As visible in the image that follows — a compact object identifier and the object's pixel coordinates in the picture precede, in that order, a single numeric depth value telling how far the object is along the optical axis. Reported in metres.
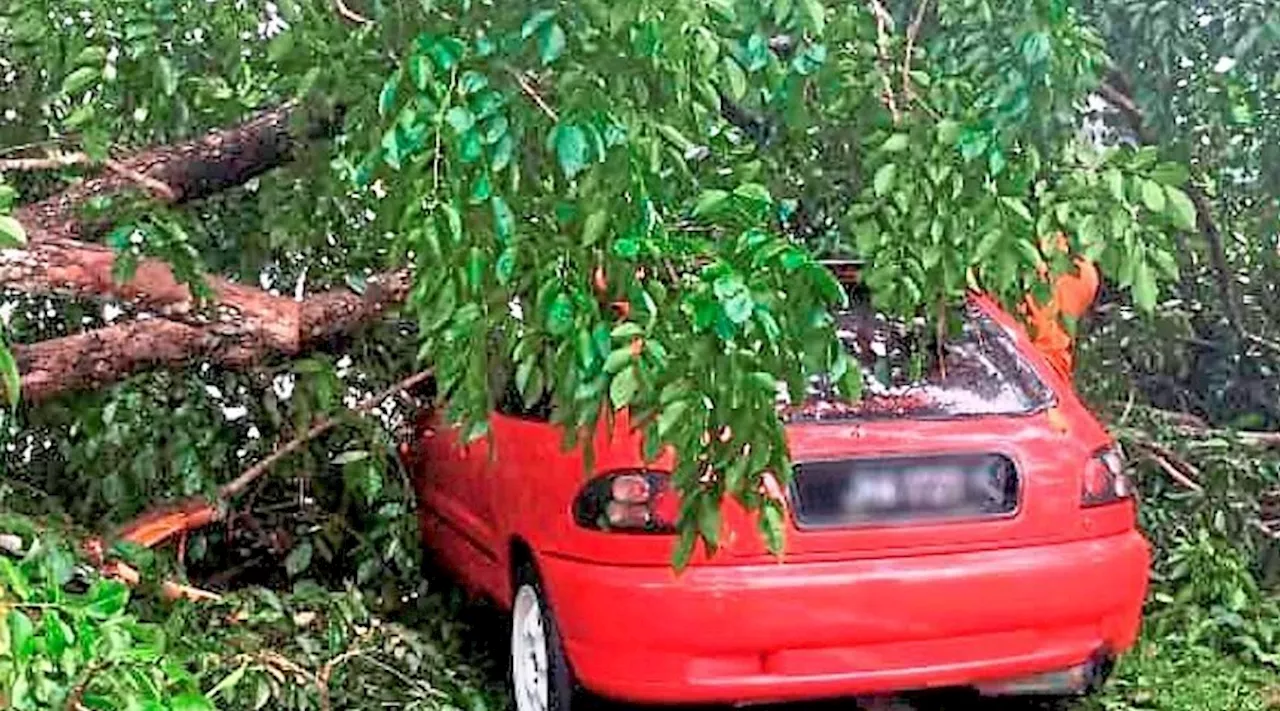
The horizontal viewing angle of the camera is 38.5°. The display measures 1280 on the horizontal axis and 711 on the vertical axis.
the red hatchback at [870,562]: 4.35
